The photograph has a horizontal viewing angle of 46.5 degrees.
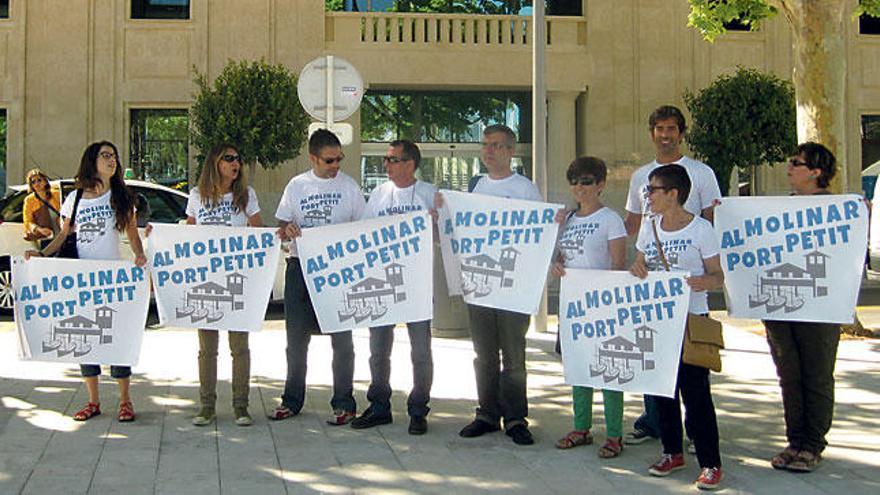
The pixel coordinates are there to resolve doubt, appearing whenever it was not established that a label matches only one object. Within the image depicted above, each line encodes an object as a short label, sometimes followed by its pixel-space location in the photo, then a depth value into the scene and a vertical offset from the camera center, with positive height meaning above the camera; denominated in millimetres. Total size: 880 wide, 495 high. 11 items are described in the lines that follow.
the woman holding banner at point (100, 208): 6801 +350
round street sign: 10672 +1791
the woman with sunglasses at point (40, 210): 12180 +608
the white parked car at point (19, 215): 13070 +597
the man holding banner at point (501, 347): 6449 -555
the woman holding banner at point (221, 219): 6871 +279
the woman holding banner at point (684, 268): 5473 -45
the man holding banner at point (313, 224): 6949 +240
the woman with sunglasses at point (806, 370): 5684 -613
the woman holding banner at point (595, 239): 6062 +125
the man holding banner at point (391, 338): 6707 -523
